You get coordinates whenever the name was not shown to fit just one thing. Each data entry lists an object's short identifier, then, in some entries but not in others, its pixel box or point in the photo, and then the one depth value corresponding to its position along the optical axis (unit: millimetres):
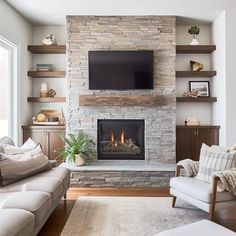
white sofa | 1625
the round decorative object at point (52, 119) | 4267
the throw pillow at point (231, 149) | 2724
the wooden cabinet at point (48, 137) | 4172
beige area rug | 2329
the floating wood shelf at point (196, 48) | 4191
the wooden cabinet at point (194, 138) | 4175
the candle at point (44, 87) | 4371
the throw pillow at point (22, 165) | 2360
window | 3775
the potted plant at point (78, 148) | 3830
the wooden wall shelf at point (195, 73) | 4227
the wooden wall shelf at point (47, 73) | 4291
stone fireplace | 4053
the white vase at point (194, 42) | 4230
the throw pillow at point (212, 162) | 2594
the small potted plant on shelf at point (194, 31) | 4215
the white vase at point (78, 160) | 3829
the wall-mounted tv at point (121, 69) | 4013
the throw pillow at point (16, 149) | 2704
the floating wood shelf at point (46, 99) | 4285
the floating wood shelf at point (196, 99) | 4213
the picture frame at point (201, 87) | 4344
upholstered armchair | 2373
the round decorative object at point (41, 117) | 4276
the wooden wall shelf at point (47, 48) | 4236
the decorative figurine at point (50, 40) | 4267
